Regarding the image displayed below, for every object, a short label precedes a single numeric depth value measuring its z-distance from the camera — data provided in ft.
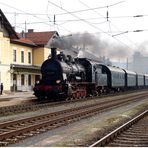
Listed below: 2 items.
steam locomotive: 89.56
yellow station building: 135.74
